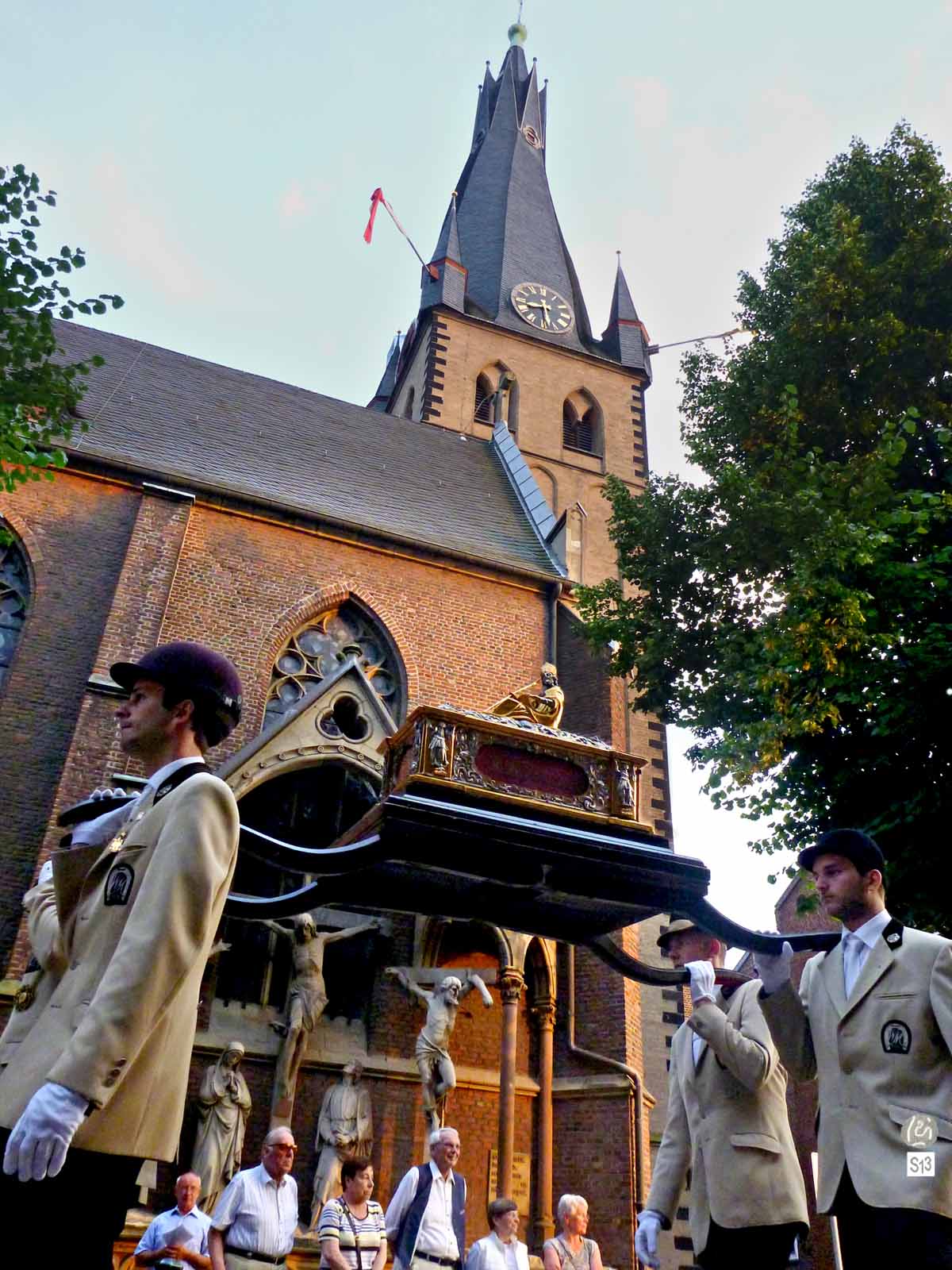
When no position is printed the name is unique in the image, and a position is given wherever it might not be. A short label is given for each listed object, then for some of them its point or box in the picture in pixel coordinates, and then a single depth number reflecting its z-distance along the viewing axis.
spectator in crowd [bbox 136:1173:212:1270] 7.05
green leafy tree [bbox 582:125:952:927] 9.93
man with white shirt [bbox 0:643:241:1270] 2.22
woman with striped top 6.54
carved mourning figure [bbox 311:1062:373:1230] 11.72
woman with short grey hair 7.57
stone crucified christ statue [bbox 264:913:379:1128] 11.92
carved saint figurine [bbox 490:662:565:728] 6.50
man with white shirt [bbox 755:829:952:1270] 2.90
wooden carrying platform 4.80
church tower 26.62
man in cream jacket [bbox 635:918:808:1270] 3.81
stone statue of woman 10.95
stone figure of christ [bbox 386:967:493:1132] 11.55
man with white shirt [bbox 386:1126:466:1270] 6.65
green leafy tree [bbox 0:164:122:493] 10.83
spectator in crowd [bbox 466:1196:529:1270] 7.32
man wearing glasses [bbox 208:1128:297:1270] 6.60
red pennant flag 35.72
